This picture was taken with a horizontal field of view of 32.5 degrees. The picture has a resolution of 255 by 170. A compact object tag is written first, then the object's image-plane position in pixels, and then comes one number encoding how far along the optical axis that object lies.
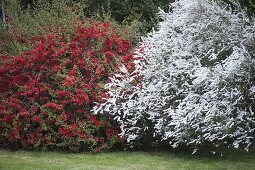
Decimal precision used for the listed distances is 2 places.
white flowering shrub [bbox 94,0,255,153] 6.91
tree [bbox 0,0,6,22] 14.81
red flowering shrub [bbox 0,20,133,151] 8.59
